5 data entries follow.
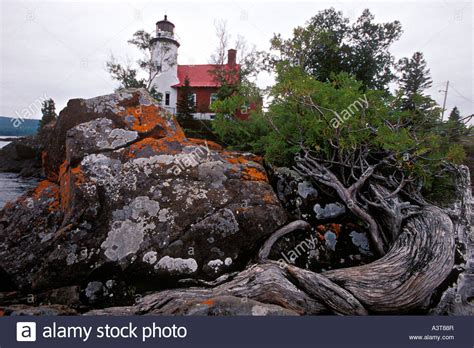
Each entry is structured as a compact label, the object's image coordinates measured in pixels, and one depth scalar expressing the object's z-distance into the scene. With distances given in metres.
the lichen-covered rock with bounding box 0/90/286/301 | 2.67
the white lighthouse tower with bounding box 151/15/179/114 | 24.72
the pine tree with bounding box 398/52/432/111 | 17.98
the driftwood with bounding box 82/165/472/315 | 2.41
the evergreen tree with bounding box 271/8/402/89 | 15.17
